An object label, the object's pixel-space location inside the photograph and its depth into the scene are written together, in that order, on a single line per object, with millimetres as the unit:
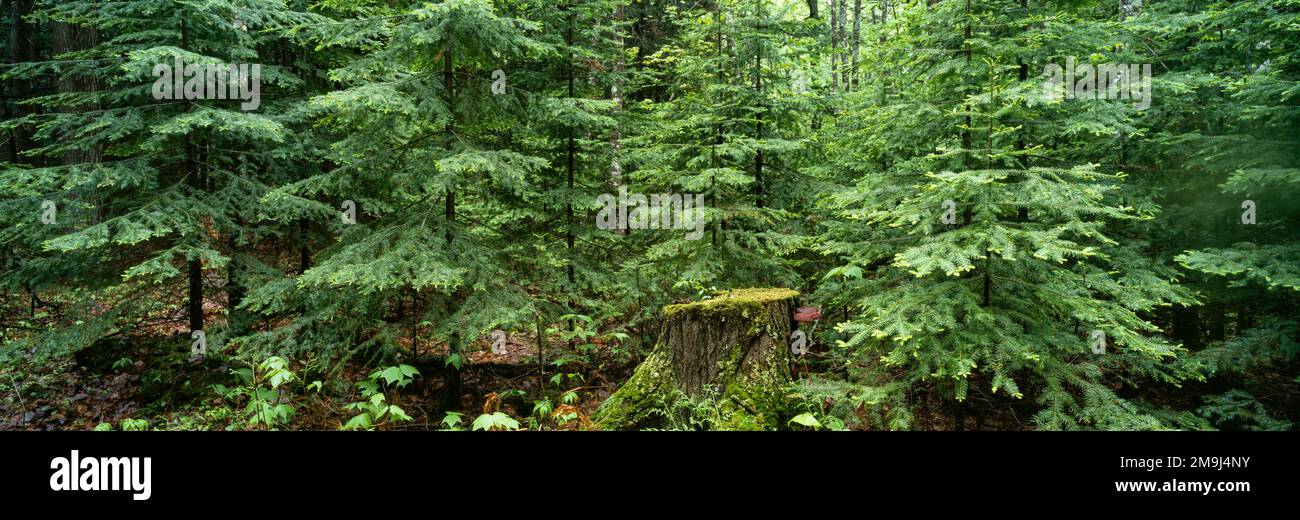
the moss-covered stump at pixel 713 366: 6336
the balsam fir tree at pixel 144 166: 7957
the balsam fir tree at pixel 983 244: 5109
